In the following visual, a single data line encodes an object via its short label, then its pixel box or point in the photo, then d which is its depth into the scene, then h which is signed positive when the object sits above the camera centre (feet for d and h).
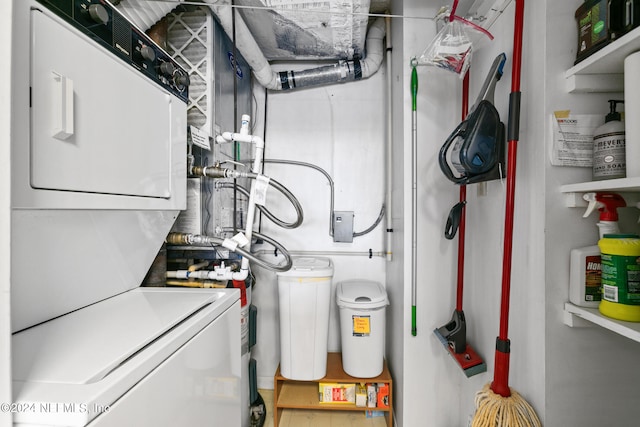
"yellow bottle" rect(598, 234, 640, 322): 2.30 -0.53
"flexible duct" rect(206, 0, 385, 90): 6.06 +3.15
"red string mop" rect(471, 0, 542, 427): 2.89 -1.16
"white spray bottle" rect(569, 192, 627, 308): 2.57 -0.43
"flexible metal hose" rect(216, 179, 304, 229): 4.40 +0.27
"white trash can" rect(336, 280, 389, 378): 5.34 -2.31
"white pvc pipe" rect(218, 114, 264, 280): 4.30 +0.78
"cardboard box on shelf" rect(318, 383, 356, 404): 5.47 -3.57
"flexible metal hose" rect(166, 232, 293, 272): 3.86 -0.44
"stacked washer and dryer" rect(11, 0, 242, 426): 1.61 -0.27
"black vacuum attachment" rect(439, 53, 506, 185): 3.26 +0.87
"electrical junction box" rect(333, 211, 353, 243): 6.64 -0.32
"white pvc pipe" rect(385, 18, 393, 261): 6.12 +1.28
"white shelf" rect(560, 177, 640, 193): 2.11 +0.24
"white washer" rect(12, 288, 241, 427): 1.43 -0.96
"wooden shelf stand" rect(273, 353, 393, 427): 5.40 -3.75
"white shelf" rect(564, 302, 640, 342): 2.16 -0.92
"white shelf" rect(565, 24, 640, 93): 2.30 +1.35
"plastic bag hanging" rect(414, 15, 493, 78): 3.54 +2.14
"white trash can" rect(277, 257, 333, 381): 5.37 -2.12
